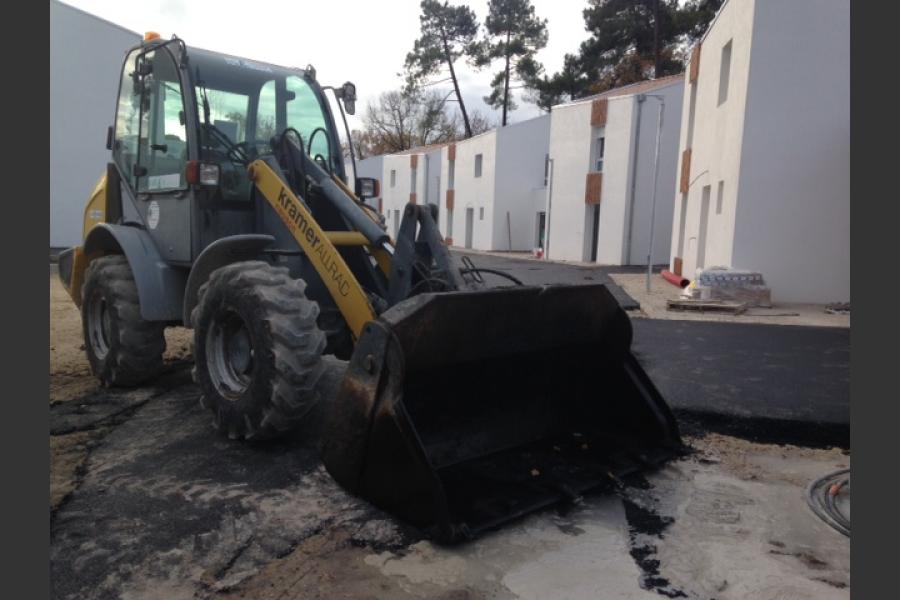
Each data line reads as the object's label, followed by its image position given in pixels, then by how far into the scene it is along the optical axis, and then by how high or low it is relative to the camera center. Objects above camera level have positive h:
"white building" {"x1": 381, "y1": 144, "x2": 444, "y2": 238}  41.34 +4.16
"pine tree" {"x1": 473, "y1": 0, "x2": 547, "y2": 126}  42.47 +13.06
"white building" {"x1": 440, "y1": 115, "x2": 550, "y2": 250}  32.38 +3.23
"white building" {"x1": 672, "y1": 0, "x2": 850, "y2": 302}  11.98 +2.06
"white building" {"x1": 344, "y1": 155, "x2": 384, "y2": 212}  46.94 +5.26
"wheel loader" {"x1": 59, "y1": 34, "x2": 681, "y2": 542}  3.53 -0.50
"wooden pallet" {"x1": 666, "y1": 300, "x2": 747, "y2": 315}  11.42 -0.82
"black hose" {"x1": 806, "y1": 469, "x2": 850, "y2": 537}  3.57 -1.34
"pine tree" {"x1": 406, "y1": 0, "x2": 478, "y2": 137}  44.41 +13.81
